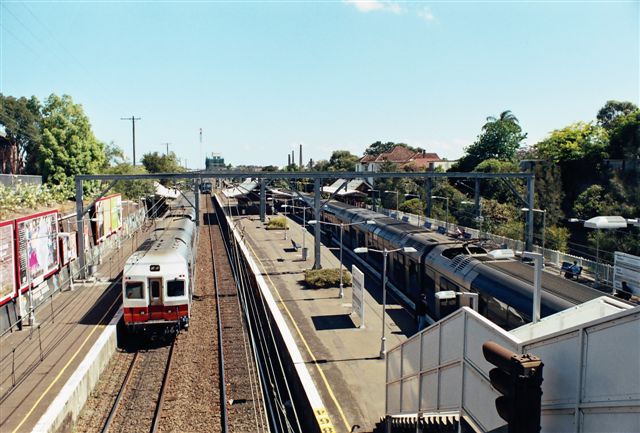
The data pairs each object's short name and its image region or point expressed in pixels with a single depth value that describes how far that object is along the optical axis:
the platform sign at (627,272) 21.11
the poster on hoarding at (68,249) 26.59
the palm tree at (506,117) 84.19
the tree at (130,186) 57.79
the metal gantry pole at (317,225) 29.00
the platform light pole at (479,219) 34.36
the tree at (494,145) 70.75
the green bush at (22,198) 28.17
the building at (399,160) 94.88
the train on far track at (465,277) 13.59
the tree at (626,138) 44.45
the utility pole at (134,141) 76.05
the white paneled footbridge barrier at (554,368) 4.09
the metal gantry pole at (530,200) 33.34
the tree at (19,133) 56.59
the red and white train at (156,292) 18.67
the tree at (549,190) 42.32
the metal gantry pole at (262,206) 52.19
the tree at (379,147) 139.50
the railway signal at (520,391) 4.36
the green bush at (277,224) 49.93
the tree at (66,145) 49.62
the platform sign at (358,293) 19.78
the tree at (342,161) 103.19
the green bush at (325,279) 26.73
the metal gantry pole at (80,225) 27.13
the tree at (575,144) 51.06
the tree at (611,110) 70.56
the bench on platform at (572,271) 23.94
